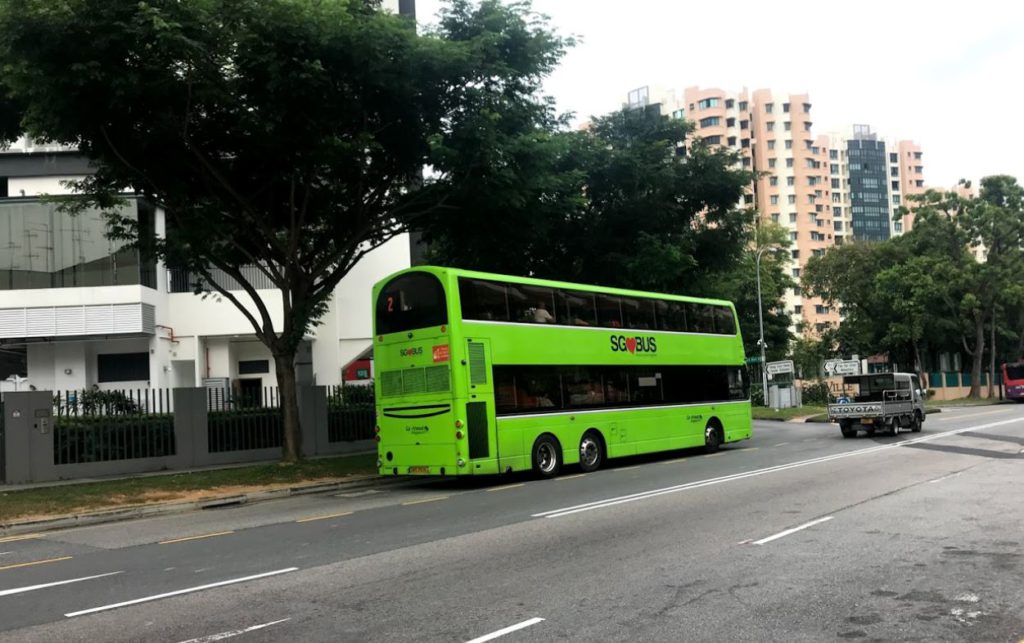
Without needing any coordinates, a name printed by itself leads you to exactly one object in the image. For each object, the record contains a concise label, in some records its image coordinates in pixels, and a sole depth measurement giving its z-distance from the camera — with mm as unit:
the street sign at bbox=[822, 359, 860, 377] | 34344
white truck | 24359
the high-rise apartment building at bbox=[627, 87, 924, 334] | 111688
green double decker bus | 15227
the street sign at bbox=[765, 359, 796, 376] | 37562
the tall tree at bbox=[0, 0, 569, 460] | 12961
